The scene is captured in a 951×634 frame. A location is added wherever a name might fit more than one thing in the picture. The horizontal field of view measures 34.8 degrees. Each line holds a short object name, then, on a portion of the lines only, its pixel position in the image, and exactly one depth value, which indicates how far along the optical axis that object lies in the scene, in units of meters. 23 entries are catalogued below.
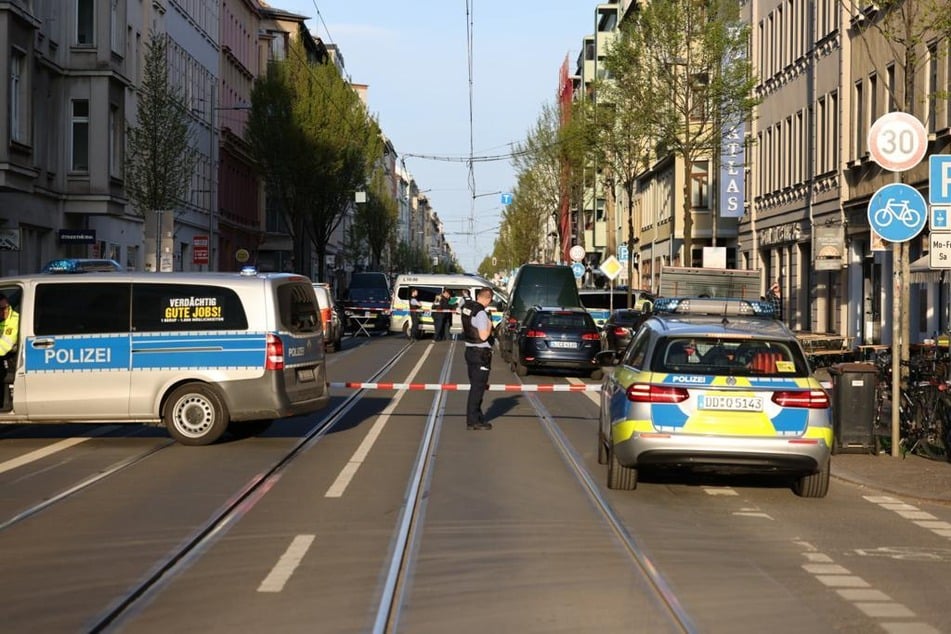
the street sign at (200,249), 40.88
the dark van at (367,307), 56.09
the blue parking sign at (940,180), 15.37
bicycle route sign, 15.68
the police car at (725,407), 12.12
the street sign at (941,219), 15.37
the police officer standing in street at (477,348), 18.41
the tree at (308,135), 67.81
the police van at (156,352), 16.14
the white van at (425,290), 52.19
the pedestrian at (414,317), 51.28
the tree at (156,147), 39.16
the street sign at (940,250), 15.31
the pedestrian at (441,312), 50.88
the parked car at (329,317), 38.38
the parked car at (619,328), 37.59
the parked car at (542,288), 41.88
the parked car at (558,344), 30.98
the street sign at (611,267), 51.22
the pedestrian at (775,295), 44.82
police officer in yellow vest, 16.19
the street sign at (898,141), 15.60
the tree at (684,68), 45.12
